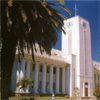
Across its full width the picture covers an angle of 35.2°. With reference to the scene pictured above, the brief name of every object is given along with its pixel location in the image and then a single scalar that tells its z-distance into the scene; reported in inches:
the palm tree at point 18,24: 433.7
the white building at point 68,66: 1284.4
